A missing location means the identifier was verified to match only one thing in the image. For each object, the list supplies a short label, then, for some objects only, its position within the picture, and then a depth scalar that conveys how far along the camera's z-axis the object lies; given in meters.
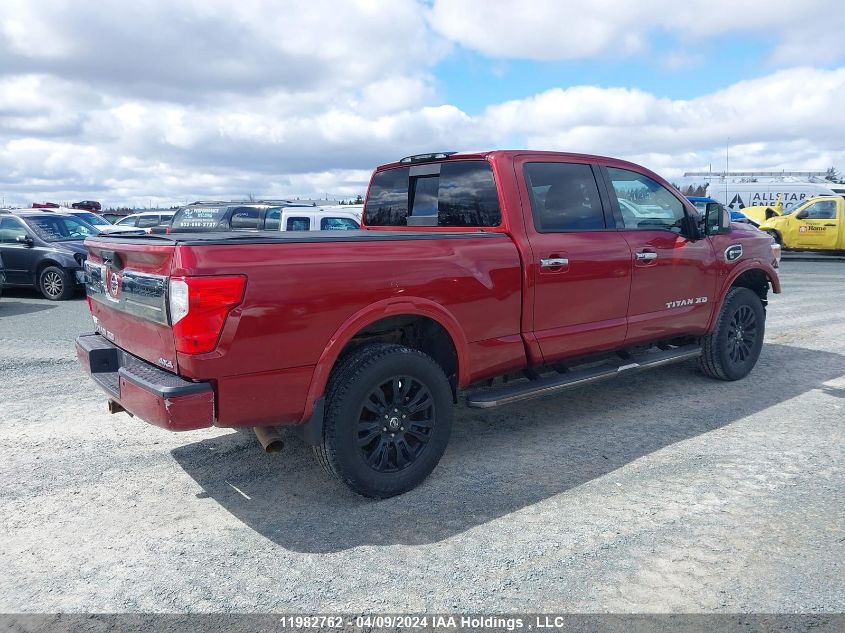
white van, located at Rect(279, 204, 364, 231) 11.88
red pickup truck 3.09
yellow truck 18.81
